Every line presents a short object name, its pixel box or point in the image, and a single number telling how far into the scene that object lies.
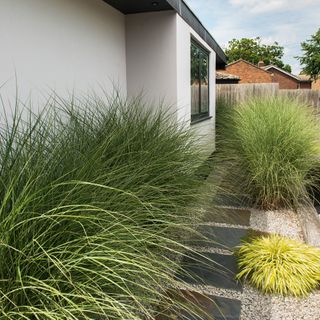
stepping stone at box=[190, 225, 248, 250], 3.14
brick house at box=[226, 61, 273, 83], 28.14
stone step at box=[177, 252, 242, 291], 2.53
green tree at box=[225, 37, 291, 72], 46.34
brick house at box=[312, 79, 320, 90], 32.12
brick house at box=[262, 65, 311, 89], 33.28
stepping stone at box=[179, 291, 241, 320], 2.12
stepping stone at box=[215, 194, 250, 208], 4.53
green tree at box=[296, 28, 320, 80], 21.41
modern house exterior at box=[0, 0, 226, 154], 2.80
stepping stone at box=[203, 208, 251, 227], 3.59
